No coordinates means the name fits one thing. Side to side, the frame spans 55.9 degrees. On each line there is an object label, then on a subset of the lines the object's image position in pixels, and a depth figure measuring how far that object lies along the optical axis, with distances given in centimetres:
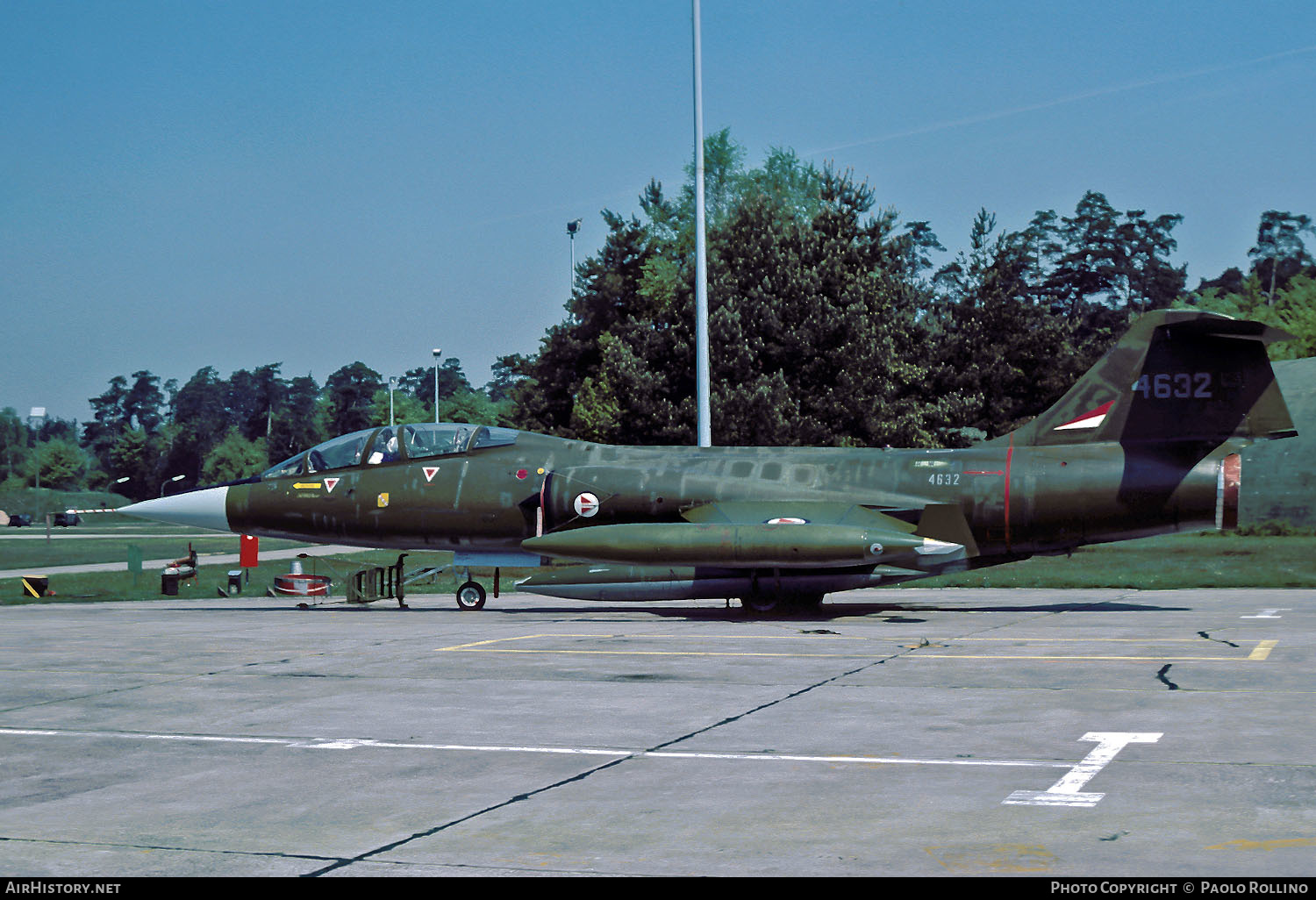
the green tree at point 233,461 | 14125
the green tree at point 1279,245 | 13912
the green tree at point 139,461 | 16412
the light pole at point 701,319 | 3150
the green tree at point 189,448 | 16650
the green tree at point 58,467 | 15638
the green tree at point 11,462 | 18641
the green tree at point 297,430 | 14800
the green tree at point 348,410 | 15712
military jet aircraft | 1867
